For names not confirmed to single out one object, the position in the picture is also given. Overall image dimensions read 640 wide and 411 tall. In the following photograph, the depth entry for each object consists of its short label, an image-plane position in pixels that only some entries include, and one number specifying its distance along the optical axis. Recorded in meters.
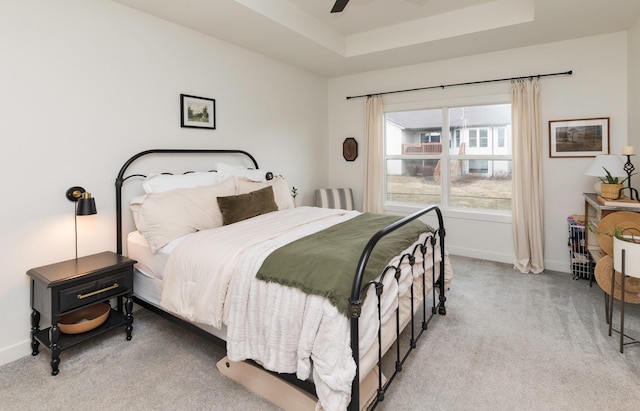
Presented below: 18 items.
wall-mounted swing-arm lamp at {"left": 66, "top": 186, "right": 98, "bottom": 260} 2.41
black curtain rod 3.81
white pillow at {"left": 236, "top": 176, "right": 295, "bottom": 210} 3.36
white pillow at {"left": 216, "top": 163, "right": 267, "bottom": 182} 3.47
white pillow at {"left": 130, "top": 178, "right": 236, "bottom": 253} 2.54
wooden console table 2.89
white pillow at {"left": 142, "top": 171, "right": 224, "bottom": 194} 2.89
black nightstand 2.17
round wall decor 5.29
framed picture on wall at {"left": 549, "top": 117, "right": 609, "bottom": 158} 3.69
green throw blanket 1.66
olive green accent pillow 2.95
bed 1.62
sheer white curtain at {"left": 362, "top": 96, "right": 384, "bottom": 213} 5.01
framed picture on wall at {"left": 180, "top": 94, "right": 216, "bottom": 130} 3.35
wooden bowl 2.38
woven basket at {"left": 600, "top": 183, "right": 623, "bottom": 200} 3.03
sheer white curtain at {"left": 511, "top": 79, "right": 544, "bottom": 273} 3.96
